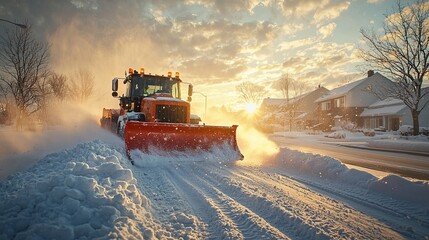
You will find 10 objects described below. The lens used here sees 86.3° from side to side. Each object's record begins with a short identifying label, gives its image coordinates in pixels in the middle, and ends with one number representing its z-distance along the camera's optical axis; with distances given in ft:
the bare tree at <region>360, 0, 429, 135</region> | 61.26
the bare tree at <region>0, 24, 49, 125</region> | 58.95
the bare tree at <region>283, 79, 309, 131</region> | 132.59
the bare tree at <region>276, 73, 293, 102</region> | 129.21
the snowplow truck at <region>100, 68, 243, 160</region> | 22.18
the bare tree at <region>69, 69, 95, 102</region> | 126.21
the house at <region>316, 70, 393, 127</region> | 112.98
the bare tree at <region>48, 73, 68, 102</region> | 109.60
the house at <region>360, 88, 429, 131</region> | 91.50
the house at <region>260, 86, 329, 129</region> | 157.28
